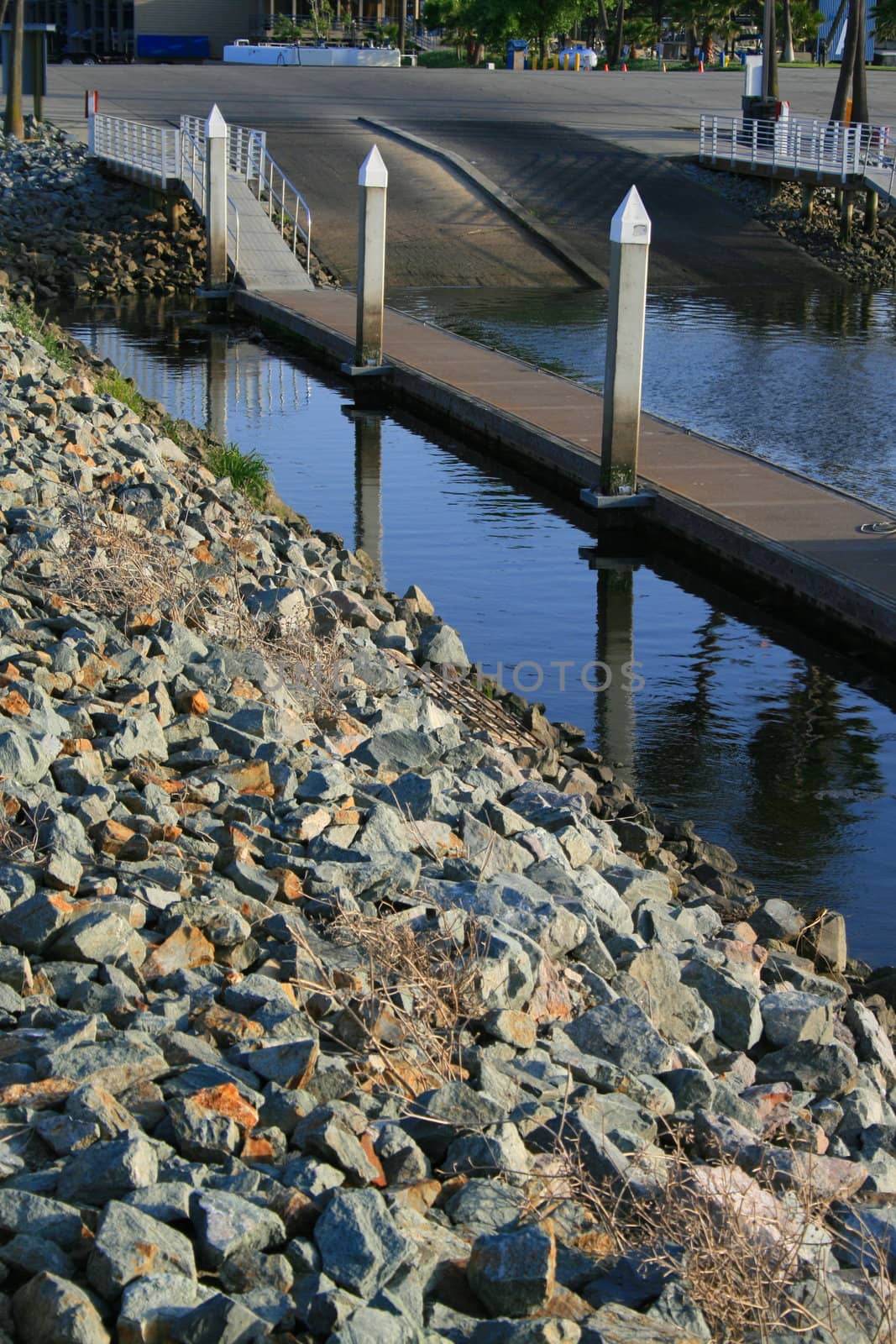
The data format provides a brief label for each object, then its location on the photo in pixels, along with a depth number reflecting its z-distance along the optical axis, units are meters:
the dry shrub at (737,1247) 3.49
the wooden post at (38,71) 37.19
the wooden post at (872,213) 34.28
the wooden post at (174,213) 30.28
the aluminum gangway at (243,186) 27.44
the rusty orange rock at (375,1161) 3.70
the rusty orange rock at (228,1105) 3.76
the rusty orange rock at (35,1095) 3.74
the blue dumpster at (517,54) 73.39
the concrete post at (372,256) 19.19
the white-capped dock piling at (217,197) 25.78
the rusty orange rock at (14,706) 6.03
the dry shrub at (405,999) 4.24
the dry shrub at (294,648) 7.50
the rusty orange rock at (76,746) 5.95
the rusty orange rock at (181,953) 4.49
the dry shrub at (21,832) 4.98
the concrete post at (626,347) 12.56
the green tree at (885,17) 74.82
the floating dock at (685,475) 11.13
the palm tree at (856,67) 39.96
